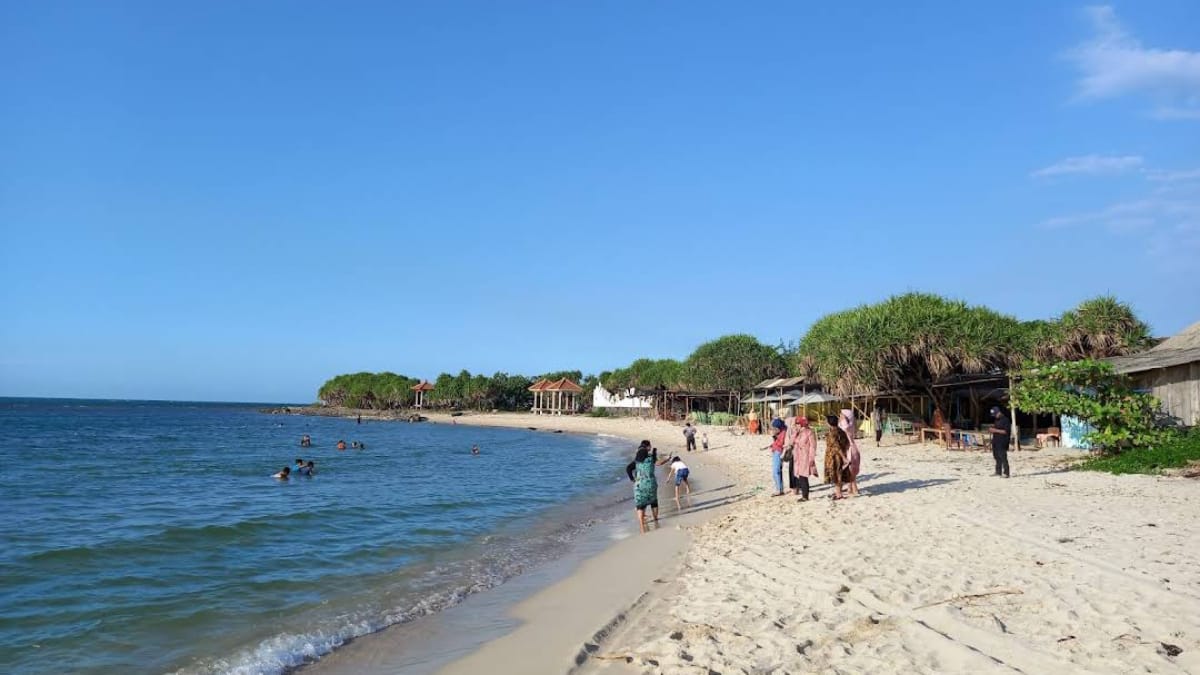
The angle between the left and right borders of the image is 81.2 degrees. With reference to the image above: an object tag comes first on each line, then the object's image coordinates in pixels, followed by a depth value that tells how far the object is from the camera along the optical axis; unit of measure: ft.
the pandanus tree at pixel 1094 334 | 79.66
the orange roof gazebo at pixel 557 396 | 256.32
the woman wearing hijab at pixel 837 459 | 36.68
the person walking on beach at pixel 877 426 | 75.92
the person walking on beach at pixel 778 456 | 41.98
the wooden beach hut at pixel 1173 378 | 49.52
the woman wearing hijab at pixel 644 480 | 36.99
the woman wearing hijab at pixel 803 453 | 37.73
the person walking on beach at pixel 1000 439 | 44.04
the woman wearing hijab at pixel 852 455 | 38.91
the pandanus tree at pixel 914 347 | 80.07
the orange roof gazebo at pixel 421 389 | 327.06
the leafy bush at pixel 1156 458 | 42.11
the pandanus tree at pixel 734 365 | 170.71
